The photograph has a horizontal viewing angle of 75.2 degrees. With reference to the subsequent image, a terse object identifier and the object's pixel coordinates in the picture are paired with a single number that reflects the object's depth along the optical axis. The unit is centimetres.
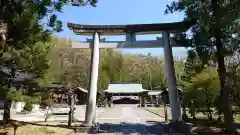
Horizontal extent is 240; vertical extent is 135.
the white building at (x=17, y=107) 1918
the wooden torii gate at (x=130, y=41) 941
